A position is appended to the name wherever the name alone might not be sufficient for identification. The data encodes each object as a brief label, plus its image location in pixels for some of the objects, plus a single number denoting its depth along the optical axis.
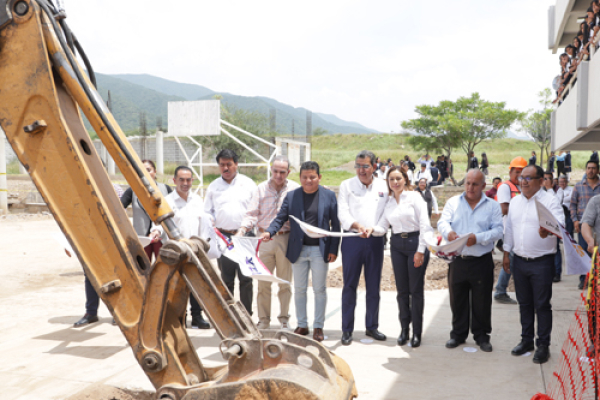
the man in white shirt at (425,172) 19.83
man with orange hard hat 7.23
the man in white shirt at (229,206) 6.17
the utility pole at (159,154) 36.41
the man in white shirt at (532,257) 5.01
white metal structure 20.28
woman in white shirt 5.50
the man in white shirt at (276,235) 6.04
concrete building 7.05
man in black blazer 5.72
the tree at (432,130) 38.50
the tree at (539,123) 43.81
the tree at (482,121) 36.97
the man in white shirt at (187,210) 5.99
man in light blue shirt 5.34
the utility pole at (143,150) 36.58
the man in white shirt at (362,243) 5.68
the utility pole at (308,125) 40.15
